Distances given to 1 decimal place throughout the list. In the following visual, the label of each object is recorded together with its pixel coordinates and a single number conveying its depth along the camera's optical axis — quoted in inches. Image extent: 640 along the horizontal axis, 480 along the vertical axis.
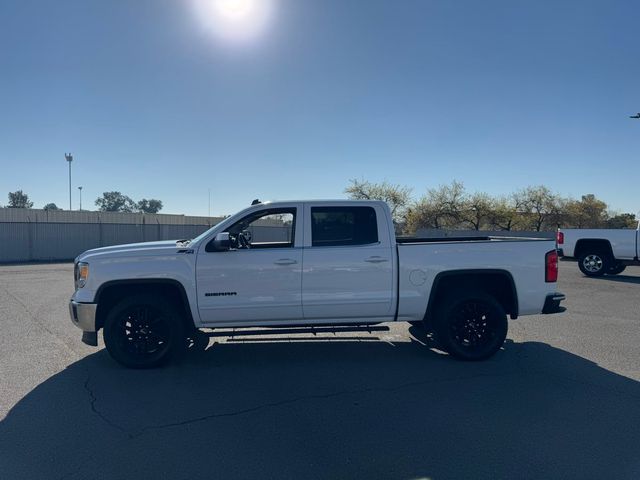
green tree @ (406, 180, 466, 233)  1734.7
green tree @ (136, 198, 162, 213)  4623.0
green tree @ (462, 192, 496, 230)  1701.5
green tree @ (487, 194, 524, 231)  1696.6
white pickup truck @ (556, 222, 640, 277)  566.3
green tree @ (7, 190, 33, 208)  3462.1
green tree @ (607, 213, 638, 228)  1884.8
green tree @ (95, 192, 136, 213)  4626.0
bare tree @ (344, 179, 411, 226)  1828.2
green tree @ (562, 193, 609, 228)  1720.0
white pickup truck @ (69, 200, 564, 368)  216.2
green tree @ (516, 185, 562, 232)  1708.9
